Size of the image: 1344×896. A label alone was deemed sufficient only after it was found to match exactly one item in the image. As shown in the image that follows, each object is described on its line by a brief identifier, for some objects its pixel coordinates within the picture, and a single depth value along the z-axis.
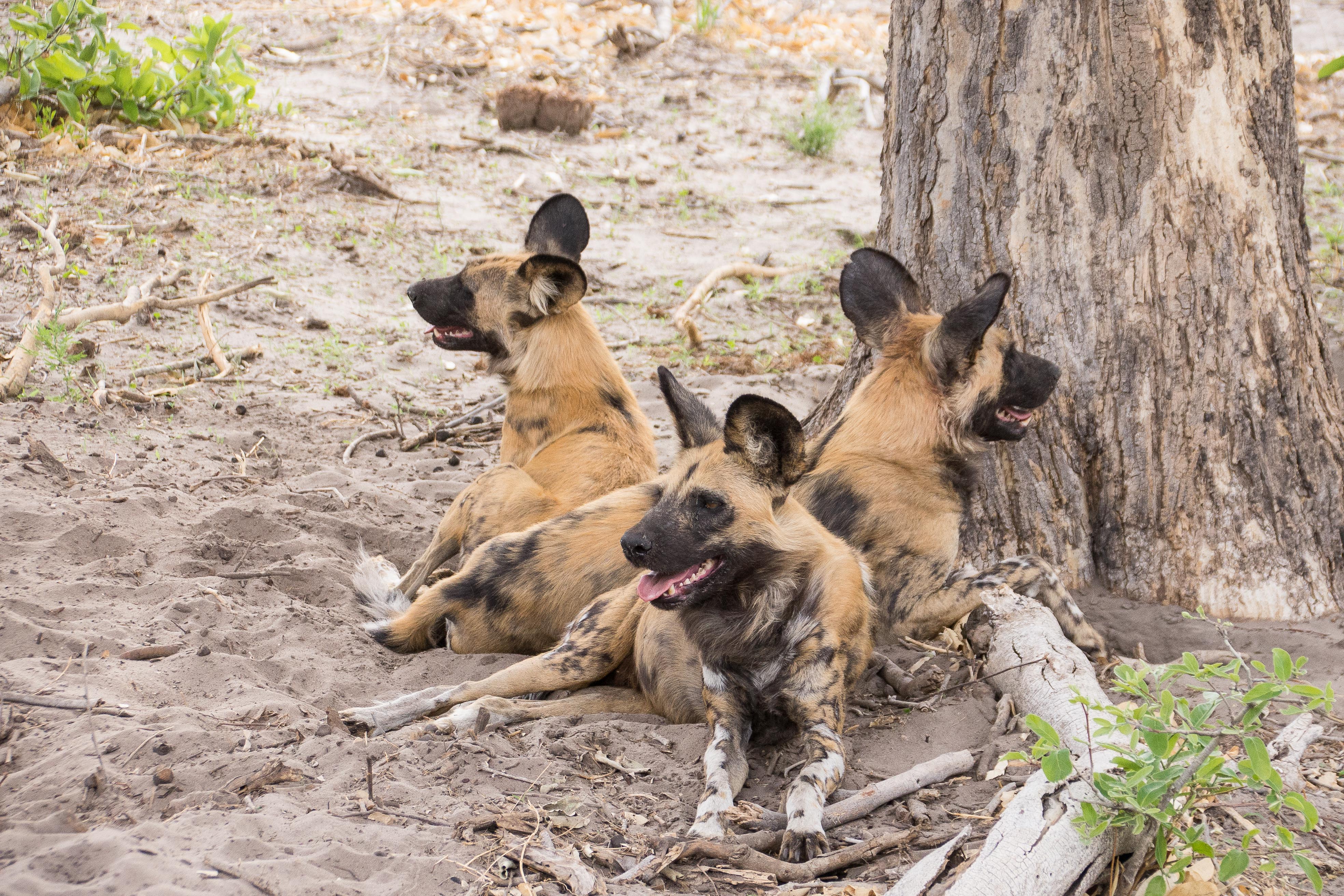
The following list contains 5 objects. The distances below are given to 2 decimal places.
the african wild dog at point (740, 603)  6.20
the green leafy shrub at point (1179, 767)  4.14
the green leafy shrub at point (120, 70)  14.47
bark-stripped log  4.54
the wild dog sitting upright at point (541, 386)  8.73
